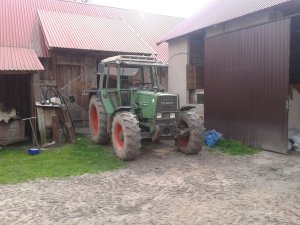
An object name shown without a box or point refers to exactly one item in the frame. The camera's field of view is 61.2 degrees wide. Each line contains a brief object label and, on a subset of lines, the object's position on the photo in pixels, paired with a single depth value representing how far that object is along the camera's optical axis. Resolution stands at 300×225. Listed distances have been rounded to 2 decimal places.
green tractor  5.87
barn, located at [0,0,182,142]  8.95
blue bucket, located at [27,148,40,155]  6.50
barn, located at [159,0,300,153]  6.50
